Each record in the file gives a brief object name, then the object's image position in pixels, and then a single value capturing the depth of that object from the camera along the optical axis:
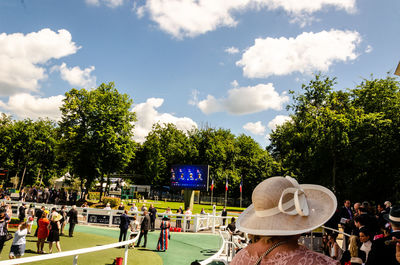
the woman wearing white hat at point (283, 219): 1.64
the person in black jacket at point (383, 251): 3.58
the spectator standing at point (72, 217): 16.67
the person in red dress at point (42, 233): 12.51
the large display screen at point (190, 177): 30.59
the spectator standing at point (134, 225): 16.68
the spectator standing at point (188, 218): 22.38
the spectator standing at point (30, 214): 16.65
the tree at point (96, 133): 38.38
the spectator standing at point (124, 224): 14.66
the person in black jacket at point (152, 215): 19.06
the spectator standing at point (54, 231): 12.66
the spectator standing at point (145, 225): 14.86
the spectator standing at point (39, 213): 16.62
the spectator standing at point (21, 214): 18.41
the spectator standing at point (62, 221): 17.05
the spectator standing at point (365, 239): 5.24
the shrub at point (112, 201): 35.28
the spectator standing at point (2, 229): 9.37
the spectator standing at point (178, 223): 22.56
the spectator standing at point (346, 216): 10.57
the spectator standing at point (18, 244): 9.75
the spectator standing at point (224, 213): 24.52
